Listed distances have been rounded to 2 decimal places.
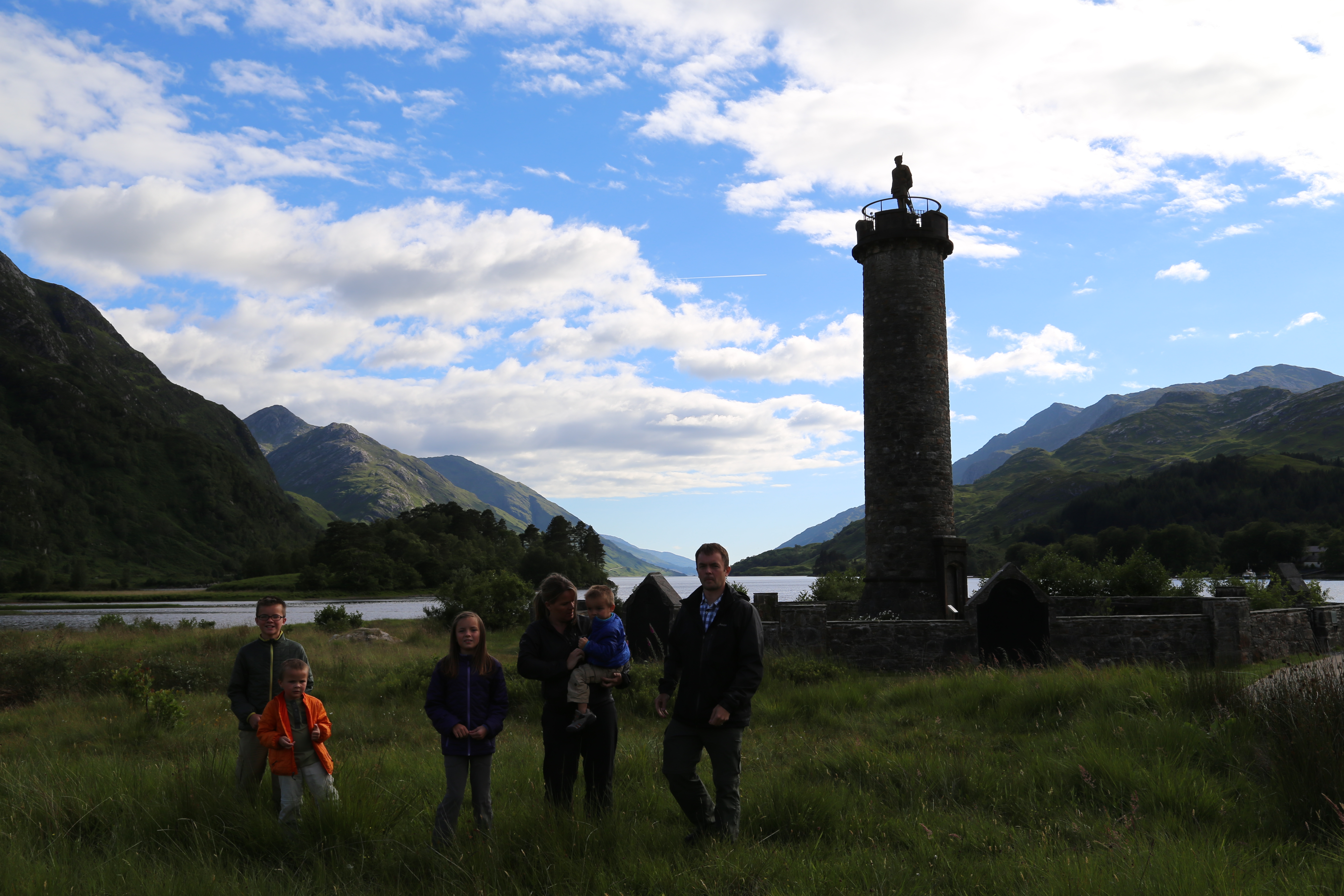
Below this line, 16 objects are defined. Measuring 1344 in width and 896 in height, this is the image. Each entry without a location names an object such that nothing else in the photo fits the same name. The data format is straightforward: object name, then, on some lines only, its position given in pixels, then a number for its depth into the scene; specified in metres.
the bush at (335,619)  32.72
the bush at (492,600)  29.44
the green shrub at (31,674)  15.87
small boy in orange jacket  5.77
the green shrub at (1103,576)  23.83
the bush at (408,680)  14.54
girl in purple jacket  5.66
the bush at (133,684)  13.16
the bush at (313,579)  92.00
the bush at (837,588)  30.45
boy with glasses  6.29
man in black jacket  5.57
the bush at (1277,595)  22.02
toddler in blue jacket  6.04
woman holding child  6.17
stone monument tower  22.44
